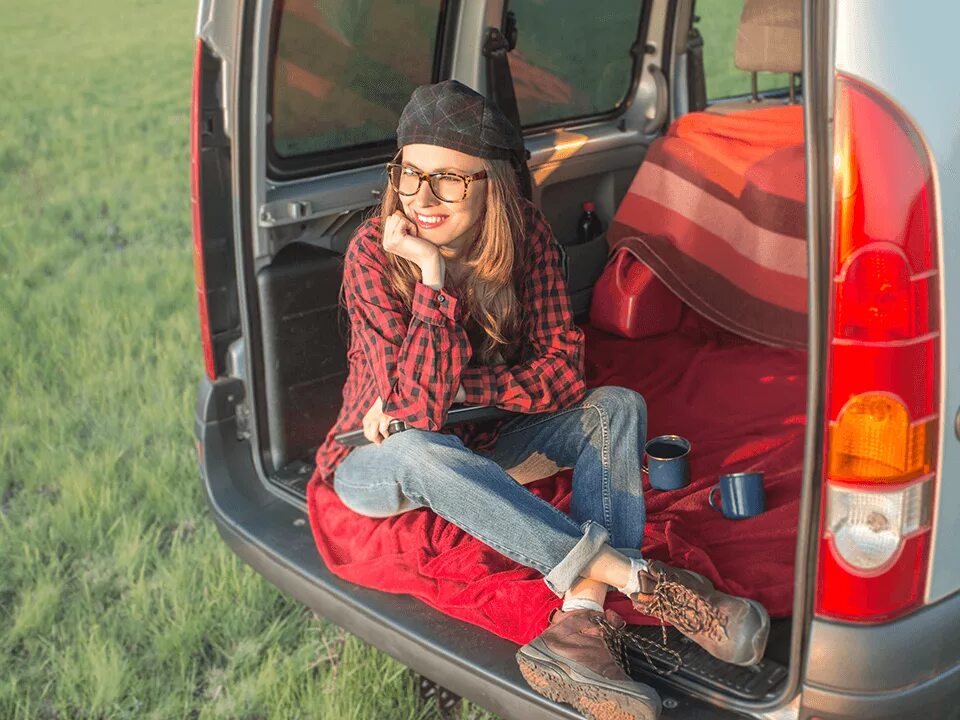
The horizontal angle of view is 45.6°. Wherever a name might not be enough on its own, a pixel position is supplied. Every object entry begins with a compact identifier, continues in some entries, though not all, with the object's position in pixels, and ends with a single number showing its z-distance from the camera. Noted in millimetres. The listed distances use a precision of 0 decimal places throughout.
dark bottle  4141
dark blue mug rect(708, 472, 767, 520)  2840
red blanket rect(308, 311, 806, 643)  2453
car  1641
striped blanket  3881
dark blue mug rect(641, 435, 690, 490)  2971
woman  2297
